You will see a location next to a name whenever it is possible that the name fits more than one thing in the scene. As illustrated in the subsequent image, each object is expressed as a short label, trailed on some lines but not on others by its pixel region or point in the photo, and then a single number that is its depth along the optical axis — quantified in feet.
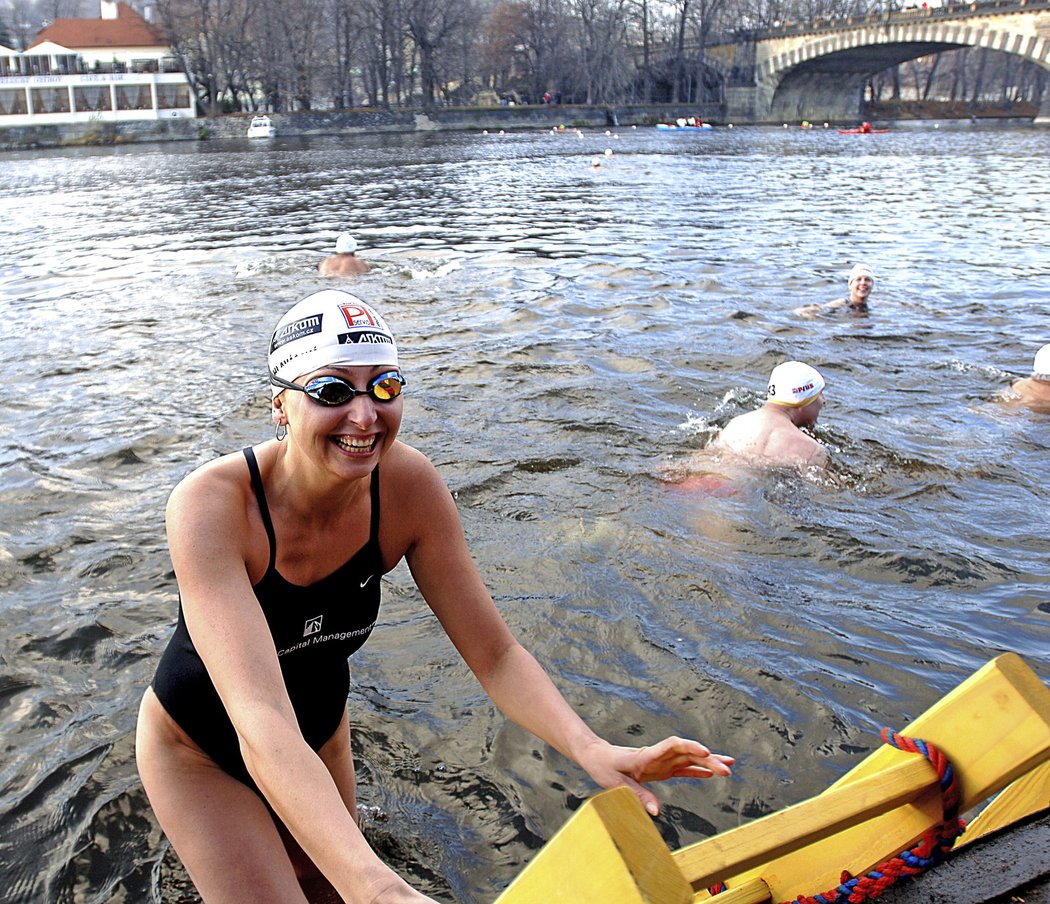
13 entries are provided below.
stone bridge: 223.10
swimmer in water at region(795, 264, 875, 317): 42.01
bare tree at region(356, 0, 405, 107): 282.56
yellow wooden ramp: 5.63
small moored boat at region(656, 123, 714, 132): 250.37
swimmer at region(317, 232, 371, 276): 50.49
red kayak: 216.95
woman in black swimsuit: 8.16
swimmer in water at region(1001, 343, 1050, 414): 29.73
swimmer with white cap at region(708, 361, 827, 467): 24.25
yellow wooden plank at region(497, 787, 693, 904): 5.50
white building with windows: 270.67
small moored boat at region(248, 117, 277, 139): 220.43
